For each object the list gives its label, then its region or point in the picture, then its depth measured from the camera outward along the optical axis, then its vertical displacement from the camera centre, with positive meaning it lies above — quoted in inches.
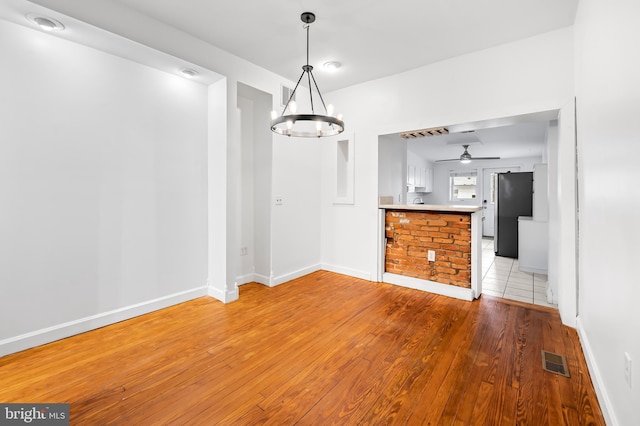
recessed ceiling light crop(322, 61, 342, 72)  144.3 +76.3
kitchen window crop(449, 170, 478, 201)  404.5 +43.5
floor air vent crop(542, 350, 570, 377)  81.2 -44.0
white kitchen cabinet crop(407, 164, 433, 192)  350.6 +48.3
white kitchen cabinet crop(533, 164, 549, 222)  182.4 +14.3
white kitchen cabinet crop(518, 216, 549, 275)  191.3 -21.0
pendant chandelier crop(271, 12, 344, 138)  92.4 +32.2
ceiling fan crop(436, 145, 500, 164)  310.0 +66.9
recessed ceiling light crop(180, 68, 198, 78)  123.2 +61.9
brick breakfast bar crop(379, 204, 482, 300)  140.2 -17.5
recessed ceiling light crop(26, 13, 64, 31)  86.3 +59.4
